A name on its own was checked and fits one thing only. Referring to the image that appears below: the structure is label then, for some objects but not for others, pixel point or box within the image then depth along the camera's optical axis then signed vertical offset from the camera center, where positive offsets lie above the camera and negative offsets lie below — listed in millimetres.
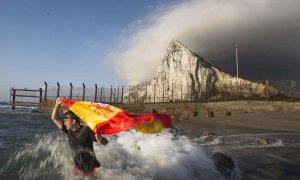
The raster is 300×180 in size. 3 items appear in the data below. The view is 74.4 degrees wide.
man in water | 4190 -959
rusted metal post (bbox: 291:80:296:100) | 21538 +1064
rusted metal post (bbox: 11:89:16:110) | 31094 +149
